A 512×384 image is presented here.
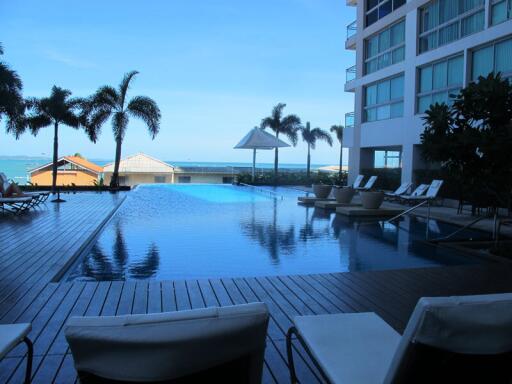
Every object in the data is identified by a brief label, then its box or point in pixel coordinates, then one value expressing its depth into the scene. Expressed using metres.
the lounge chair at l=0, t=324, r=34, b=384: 2.10
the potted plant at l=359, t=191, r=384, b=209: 12.54
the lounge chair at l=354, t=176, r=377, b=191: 18.09
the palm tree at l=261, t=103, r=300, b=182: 30.11
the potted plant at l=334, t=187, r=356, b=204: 14.34
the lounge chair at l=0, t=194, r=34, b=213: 11.45
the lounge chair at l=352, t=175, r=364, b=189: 19.38
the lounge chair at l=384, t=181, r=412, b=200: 16.27
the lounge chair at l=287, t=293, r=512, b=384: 1.60
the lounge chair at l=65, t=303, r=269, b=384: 1.44
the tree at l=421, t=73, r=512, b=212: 6.38
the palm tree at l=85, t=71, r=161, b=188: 21.30
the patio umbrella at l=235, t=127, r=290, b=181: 24.64
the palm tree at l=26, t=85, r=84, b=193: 17.83
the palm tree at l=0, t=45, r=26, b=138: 14.24
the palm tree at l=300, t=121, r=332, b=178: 32.22
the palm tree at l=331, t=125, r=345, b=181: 35.50
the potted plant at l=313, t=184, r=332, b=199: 16.08
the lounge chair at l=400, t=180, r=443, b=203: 12.93
